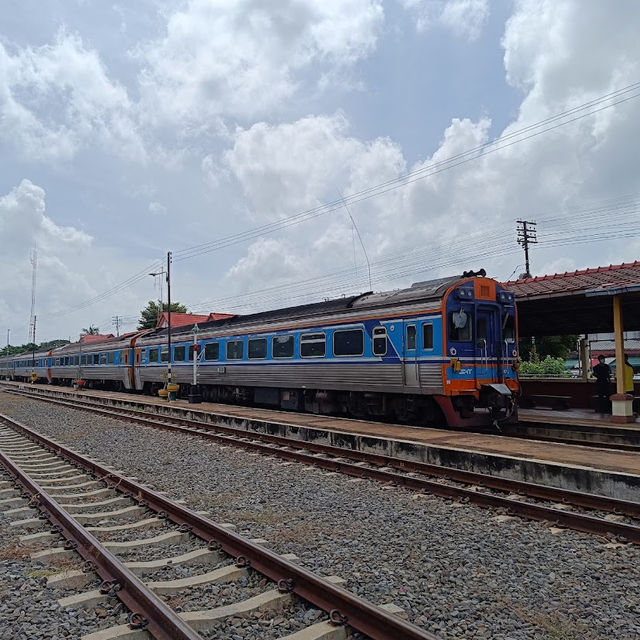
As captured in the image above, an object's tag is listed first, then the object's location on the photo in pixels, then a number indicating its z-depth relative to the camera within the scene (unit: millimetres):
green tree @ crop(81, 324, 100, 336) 110069
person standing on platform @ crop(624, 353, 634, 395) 14876
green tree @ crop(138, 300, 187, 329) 68750
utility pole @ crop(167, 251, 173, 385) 24030
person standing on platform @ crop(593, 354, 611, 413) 15605
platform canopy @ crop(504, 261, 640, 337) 13383
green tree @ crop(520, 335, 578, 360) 51375
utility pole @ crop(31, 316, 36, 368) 54406
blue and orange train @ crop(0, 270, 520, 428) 12641
